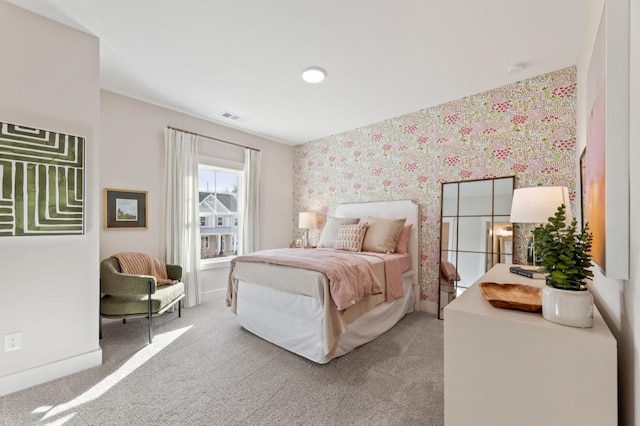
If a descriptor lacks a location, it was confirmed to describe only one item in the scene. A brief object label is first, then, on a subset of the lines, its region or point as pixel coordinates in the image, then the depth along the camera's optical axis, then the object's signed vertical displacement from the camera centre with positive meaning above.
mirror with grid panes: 2.91 -0.21
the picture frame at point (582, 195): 1.81 +0.12
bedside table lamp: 4.52 -0.15
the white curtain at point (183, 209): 3.53 +0.02
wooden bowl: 1.07 -0.40
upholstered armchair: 2.47 -0.80
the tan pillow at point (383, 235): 3.26 -0.29
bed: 2.19 -0.84
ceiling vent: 3.76 +1.34
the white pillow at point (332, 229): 3.71 -0.25
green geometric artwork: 1.84 +0.20
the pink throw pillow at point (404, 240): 3.40 -0.36
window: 4.10 +0.01
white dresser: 0.85 -0.54
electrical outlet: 1.83 -0.90
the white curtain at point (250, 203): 4.39 +0.13
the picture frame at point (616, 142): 0.84 +0.23
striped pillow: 3.35 -0.33
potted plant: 0.92 -0.22
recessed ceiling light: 2.65 +1.37
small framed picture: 3.10 +0.01
